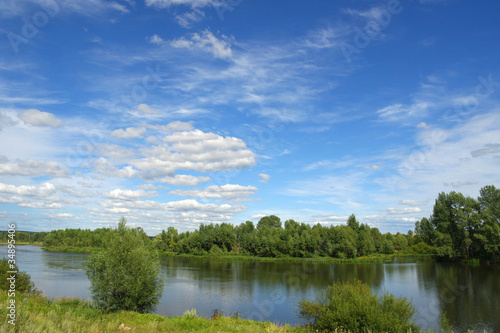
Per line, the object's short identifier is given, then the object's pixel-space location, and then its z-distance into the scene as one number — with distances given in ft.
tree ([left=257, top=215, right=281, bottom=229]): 478.18
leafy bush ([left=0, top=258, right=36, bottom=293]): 85.81
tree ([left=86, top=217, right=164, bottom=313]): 78.69
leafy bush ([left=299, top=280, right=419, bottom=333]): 61.16
